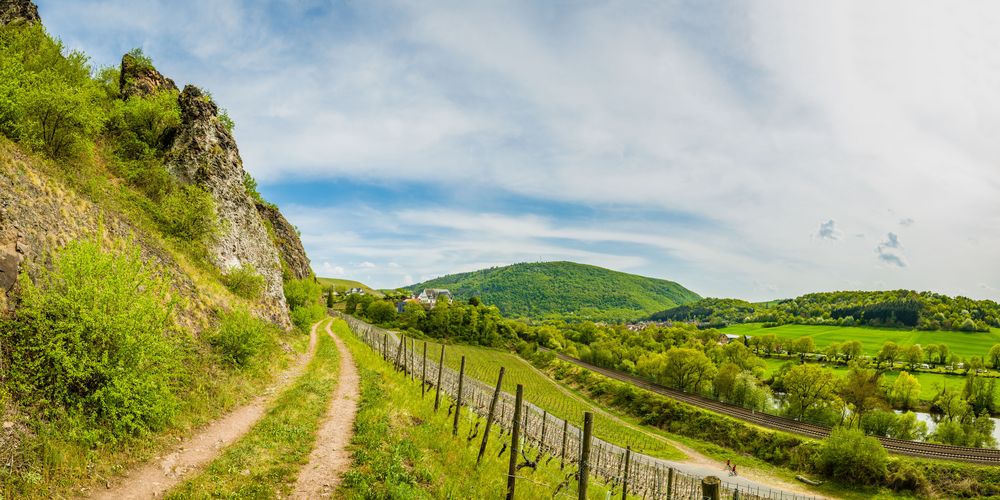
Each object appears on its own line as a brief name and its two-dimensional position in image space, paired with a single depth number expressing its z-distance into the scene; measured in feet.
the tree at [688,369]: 294.46
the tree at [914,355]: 381.19
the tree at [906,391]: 285.02
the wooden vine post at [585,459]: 29.94
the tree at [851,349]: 409.90
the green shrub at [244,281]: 100.78
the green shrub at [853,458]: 161.68
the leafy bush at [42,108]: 54.75
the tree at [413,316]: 399.32
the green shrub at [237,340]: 62.59
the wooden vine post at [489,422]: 42.84
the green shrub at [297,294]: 177.88
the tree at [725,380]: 271.49
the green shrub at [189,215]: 90.53
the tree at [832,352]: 419.70
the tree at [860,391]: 235.40
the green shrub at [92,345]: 31.71
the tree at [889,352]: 390.21
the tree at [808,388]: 238.89
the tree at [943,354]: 393.29
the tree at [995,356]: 373.81
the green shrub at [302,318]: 147.84
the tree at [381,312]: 420.77
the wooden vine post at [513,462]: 34.68
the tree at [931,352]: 404.28
